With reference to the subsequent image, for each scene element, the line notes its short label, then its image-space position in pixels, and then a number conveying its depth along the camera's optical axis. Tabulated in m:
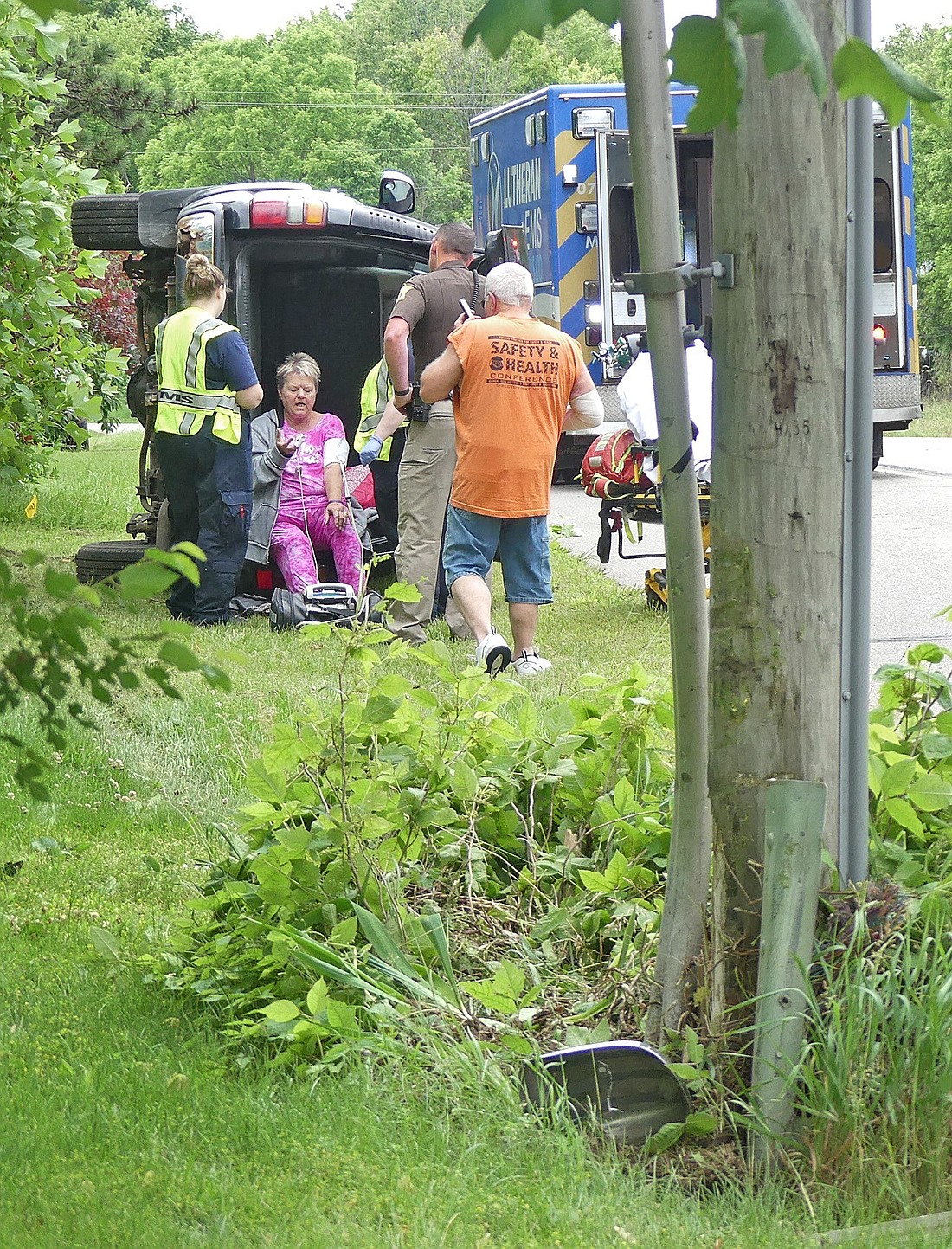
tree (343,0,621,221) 150.87
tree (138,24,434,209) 136.00
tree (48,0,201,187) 44.87
